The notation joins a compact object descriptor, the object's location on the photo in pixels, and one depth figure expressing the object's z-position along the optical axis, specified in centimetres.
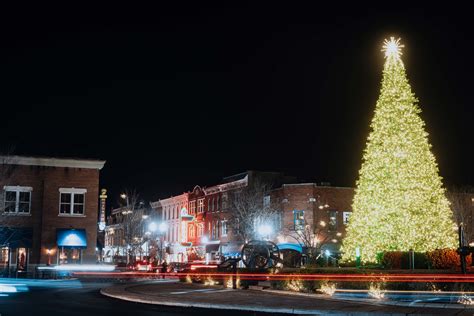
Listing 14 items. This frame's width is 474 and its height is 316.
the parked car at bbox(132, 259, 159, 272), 5519
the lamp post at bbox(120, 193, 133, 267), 7885
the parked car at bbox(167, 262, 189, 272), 5398
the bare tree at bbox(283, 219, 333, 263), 6325
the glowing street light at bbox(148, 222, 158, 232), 9078
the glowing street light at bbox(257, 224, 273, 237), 6412
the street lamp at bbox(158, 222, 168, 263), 8875
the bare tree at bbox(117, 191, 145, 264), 7838
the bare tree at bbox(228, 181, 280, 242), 6512
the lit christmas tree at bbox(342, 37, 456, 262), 3403
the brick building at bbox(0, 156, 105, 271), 4906
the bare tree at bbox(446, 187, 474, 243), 6250
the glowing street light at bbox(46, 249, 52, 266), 4950
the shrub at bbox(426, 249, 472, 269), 3056
